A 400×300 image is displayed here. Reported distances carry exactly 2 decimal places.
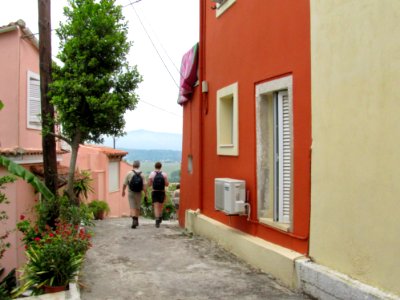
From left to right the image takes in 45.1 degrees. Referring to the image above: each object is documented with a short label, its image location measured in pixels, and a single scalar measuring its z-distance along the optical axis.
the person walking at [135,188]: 12.32
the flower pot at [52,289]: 6.18
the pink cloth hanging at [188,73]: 11.73
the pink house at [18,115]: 12.34
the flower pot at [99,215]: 18.95
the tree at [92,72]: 10.59
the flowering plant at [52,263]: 6.32
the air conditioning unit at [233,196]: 8.02
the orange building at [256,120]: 6.42
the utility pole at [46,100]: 10.34
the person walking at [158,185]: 12.63
